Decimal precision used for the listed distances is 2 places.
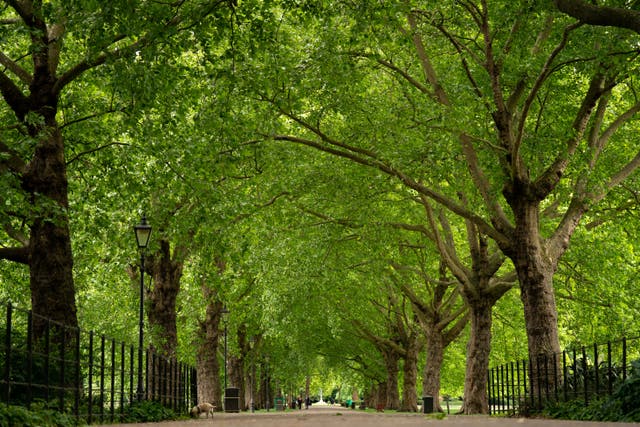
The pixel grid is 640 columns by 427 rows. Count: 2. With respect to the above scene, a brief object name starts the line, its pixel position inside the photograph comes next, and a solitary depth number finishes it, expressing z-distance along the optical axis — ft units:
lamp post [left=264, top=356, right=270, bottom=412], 192.52
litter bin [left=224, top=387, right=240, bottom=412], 119.75
